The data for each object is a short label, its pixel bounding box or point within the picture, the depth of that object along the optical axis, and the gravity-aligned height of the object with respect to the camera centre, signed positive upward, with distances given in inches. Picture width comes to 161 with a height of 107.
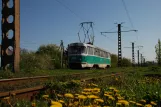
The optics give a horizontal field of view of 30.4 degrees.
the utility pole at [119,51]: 2354.8 +116.8
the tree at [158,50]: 2977.4 +151.9
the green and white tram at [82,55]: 1160.8 +41.0
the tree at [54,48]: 1395.9 +131.4
